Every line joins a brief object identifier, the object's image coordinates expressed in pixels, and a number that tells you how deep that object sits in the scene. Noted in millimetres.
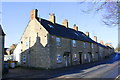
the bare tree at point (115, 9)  5230
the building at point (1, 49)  13177
